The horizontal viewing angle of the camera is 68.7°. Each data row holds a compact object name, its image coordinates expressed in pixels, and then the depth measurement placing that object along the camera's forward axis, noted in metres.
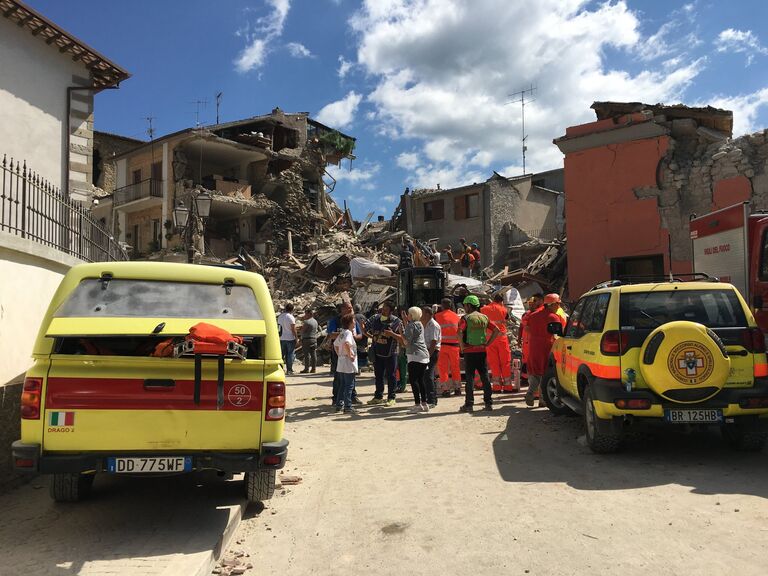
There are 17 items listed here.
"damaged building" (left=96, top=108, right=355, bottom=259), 35.72
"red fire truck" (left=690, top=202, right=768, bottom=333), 7.62
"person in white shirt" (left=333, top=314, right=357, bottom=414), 9.20
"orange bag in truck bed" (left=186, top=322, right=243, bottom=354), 3.87
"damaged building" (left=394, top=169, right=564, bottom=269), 35.59
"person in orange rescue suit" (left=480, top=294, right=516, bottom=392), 10.06
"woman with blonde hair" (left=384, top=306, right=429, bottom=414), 9.12
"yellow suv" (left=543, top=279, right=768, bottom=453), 5.53
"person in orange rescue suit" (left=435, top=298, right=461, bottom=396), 10.20
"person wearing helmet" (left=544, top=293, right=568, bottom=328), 8.88
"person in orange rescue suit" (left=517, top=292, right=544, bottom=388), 9.36
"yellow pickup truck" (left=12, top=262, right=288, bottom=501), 3.80
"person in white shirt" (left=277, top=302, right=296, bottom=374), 15.62
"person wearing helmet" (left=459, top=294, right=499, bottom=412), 8.90
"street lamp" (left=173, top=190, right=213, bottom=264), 13.47
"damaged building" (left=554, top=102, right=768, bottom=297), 14.55
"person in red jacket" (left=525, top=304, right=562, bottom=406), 9.01
